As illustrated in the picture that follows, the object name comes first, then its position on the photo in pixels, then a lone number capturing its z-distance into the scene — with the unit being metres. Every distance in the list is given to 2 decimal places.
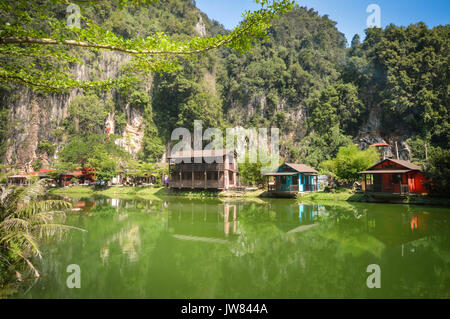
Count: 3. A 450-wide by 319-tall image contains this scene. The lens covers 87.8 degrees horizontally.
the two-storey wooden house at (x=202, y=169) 30.81
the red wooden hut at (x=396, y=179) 20.56
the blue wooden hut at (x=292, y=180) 26.16
